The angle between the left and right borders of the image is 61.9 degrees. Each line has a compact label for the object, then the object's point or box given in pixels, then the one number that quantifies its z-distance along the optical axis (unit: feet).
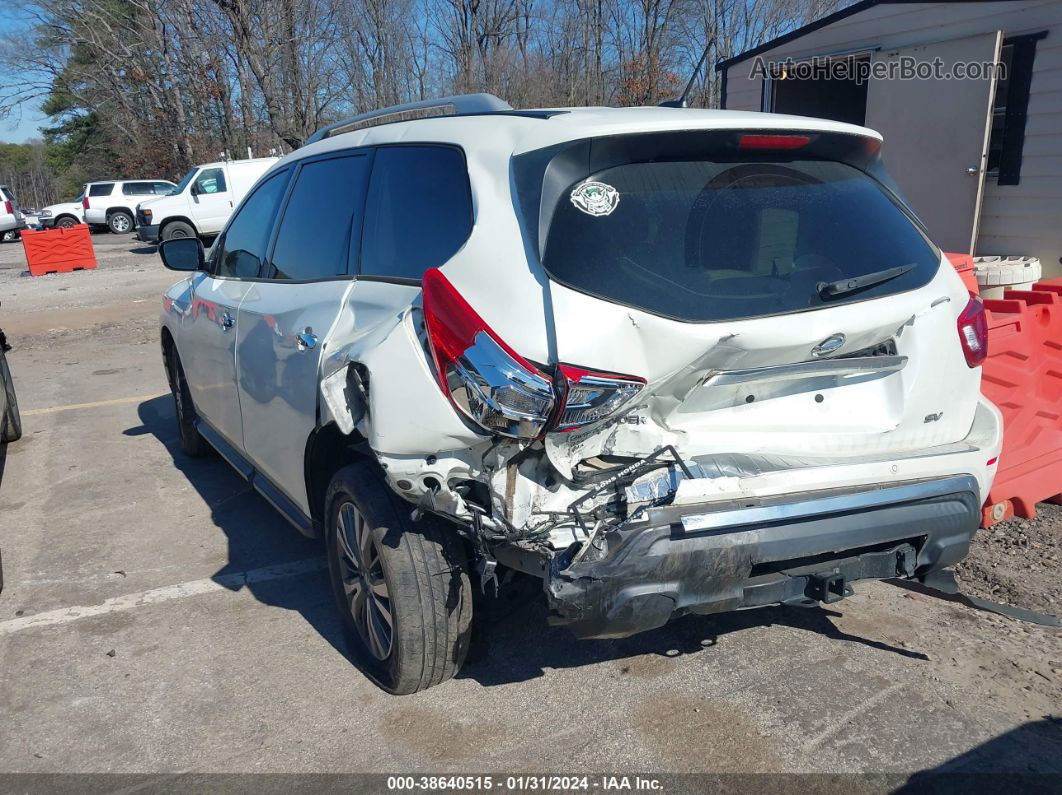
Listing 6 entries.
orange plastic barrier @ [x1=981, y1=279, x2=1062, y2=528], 13.71
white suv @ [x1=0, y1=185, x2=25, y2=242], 98.27
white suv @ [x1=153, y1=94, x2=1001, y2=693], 8.13
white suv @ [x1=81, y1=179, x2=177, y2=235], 105.09
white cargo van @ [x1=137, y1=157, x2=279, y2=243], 74.95
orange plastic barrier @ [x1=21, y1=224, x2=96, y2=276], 63.46
